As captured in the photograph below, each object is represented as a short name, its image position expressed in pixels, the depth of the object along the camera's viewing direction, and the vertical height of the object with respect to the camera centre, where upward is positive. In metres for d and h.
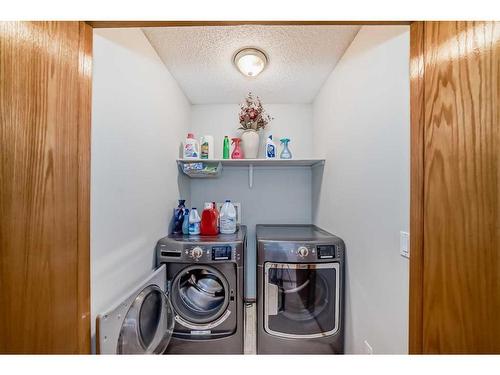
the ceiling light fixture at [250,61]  1.59 +1.06
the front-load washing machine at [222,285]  1.59 -0.85
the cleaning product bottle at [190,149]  2.02 +0.41
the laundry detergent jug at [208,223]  1.94 -0.34
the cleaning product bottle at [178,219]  1.95 -0.30
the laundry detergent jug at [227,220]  2.02 -0.32
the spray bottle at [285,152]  2.12 +0.40
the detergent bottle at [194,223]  1.93 -0.33
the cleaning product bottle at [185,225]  1.94 -0.36
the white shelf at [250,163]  2.00 +0.29
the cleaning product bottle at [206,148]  2.07 +0.43
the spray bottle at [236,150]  2.14 +0.42
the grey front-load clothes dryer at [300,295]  1.59 -0.87
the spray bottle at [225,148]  2.15 +0.44
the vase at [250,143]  2.21 +0.52
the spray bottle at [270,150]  2.15 +0.42
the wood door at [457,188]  0.60 +0.01
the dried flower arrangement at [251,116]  2.25 +0.84
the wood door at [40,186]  0.66 +0.01
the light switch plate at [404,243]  0.93 -0.26
